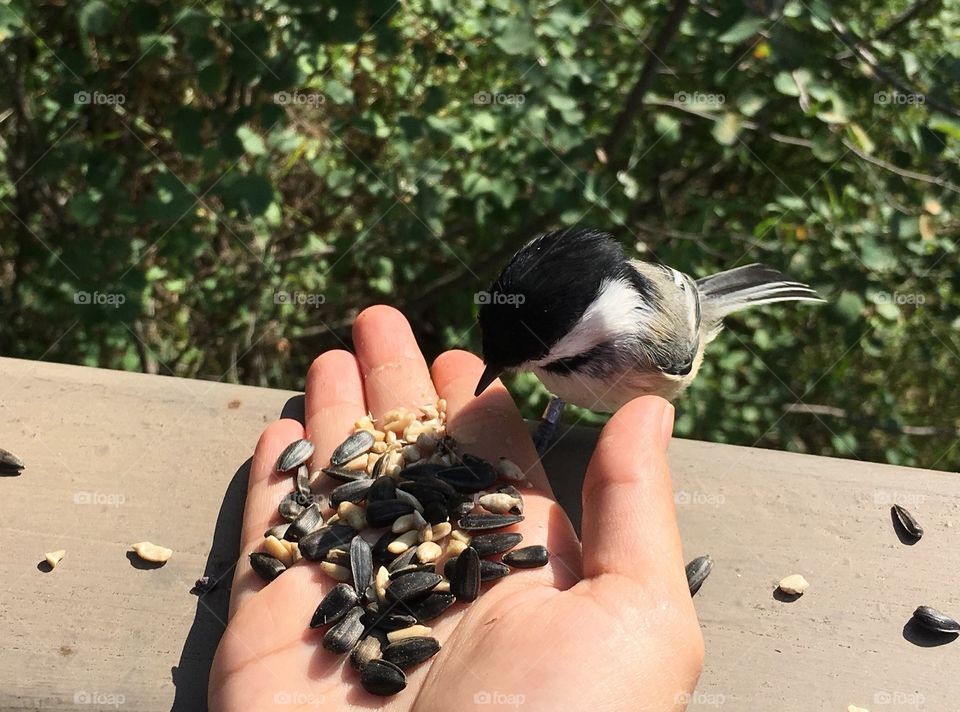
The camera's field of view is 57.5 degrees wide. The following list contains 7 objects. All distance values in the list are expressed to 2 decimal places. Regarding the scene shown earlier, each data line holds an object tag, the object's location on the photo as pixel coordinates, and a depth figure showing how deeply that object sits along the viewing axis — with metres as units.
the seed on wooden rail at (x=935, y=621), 0.18
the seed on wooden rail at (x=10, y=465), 0.20
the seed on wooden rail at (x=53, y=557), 0.19
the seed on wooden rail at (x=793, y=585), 0.19
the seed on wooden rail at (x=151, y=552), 0.19
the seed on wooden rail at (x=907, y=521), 0.20
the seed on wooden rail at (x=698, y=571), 0.19
